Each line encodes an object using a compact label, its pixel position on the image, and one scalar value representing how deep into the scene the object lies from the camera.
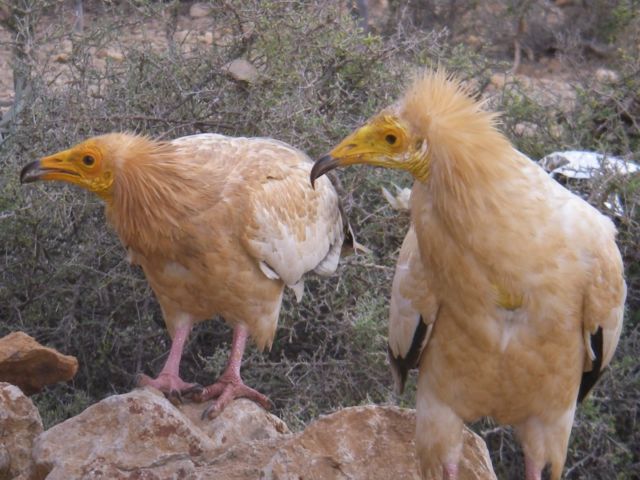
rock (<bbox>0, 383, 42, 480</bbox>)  9.73
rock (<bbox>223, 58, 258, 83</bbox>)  14.59
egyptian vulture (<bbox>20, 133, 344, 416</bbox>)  10.84
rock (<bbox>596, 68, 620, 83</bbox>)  25.95
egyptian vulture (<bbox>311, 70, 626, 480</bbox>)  8.04
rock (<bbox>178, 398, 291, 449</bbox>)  10.16
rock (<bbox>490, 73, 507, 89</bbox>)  25.67
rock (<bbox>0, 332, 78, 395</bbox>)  10.98
